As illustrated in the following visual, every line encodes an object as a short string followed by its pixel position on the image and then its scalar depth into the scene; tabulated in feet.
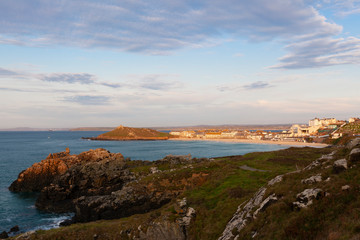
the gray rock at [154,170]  178.84
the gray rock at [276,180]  70.10
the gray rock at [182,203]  91.58
